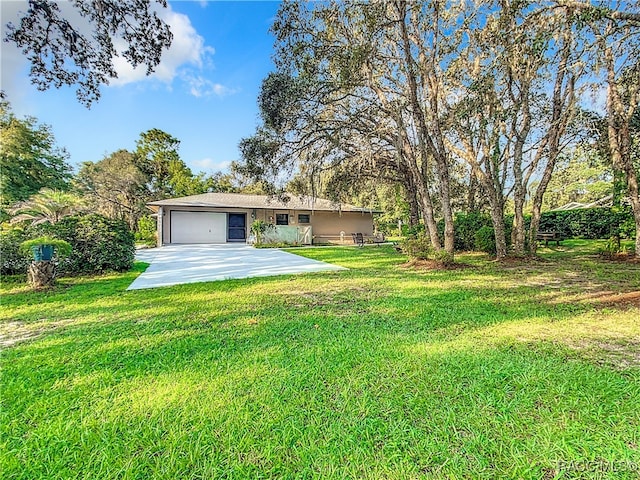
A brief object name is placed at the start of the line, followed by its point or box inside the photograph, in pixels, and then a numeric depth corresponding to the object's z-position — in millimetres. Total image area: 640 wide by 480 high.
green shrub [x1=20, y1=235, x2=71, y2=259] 6773
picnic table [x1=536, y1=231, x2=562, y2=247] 13880
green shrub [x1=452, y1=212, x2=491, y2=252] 13031
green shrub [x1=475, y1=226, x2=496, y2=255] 11750
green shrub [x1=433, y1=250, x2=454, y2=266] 9242
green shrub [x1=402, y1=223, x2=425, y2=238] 14023
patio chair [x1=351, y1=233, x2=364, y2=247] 18994
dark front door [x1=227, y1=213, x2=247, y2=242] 20969
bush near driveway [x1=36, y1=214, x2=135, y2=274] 8211
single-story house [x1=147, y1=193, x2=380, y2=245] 19016
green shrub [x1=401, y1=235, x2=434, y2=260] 9975
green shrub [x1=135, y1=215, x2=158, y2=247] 19712
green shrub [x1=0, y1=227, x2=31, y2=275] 7480
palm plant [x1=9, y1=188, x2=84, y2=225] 9703
